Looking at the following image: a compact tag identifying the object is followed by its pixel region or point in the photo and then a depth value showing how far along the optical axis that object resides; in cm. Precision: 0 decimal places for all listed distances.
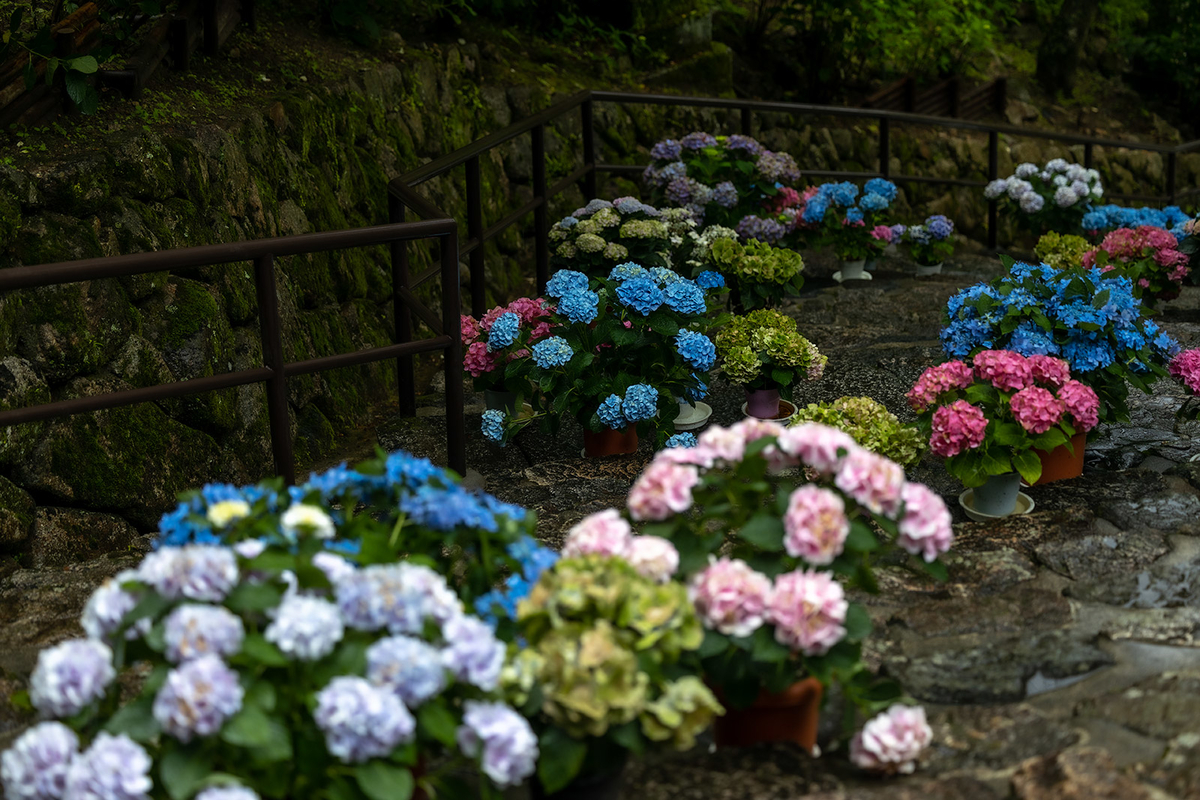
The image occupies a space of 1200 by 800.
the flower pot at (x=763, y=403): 430
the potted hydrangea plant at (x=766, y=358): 413
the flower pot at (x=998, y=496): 326
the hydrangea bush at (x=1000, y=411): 316
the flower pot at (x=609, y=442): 401
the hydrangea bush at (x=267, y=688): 154
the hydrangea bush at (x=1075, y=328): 347
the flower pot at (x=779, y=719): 200
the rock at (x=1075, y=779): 177
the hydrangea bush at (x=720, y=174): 605
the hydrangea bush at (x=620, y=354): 380
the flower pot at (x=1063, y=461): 344
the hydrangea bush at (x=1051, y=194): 722
